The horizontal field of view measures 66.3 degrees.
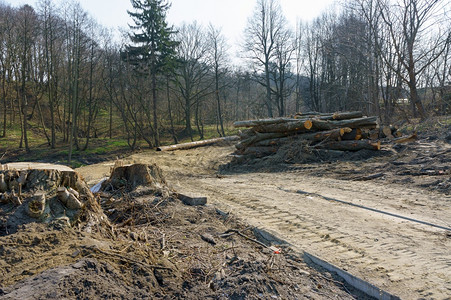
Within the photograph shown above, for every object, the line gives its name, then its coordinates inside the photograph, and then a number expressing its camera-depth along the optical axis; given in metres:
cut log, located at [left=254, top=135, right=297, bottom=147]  14.98
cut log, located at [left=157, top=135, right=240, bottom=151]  25.58
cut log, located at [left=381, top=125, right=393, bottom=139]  15.91
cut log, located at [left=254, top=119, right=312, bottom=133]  14.54
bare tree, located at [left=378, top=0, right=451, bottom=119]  17.66
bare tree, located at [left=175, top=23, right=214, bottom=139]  36.94
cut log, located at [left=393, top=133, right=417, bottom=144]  14.23
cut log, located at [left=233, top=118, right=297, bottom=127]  15.69
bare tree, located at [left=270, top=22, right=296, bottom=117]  37.47
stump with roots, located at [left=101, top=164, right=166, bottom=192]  6.73
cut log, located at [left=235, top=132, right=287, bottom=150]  15.57
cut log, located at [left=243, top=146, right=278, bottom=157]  15.00
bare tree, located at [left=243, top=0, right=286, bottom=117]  36.69
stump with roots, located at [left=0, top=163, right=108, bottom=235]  3.71
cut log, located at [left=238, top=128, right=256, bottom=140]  16.59
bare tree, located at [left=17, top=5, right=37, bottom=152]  25.69
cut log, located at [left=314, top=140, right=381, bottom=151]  13.12
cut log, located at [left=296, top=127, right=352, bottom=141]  13.88
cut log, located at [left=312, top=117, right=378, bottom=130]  14.38
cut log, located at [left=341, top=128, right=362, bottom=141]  14.32
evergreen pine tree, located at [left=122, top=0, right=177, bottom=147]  28.88
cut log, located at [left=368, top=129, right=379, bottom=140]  15.98
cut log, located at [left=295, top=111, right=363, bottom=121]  15.45
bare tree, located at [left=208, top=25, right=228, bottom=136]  38.41
